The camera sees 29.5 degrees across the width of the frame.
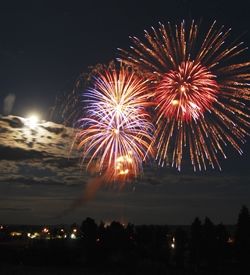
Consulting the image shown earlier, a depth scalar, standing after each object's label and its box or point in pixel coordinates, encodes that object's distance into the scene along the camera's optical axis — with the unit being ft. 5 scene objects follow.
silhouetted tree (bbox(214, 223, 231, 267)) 196.65
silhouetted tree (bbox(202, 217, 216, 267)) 194.42
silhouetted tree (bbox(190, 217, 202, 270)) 201.98
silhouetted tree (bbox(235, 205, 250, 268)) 176.43
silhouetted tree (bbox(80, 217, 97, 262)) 173.15
